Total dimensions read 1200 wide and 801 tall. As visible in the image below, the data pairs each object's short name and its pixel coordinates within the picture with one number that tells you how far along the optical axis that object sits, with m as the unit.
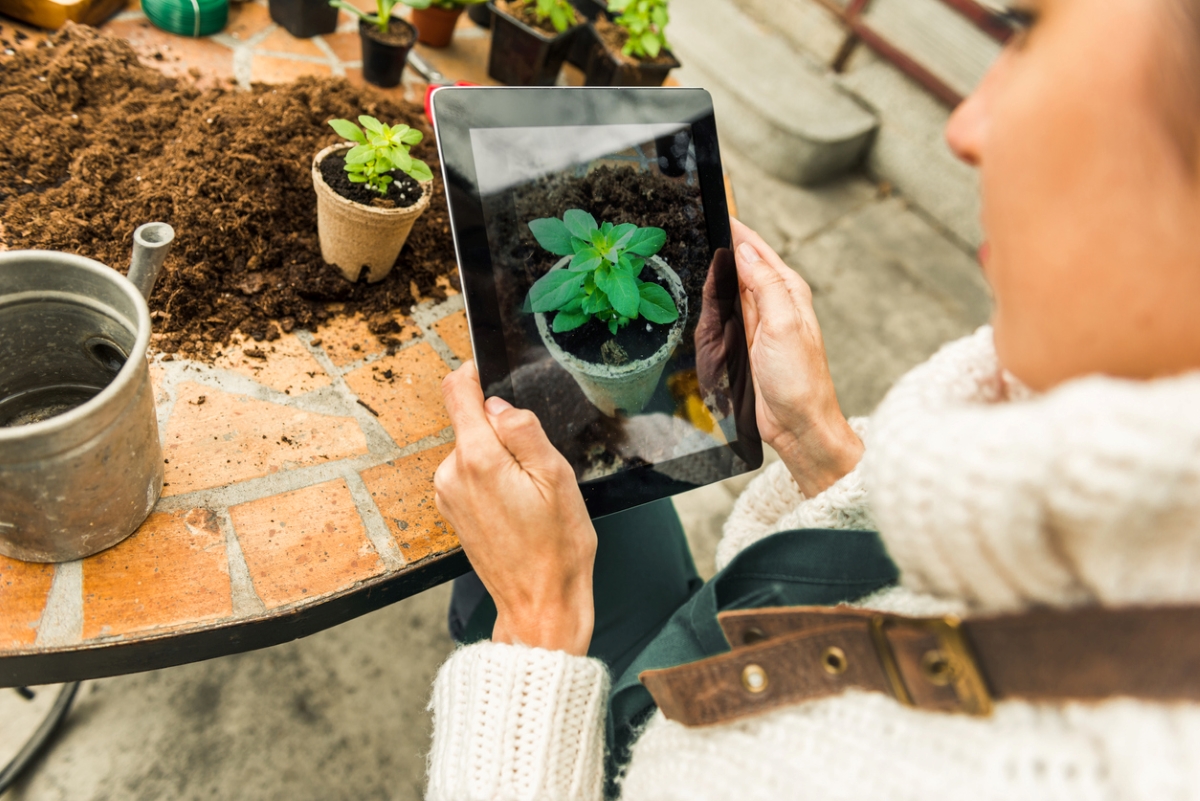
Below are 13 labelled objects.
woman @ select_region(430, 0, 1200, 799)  0.39
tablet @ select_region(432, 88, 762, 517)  0.77
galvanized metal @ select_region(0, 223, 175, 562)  0.53
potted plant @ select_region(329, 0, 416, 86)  1.15
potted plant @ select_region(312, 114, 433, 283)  0.82
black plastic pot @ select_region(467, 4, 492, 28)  1.49
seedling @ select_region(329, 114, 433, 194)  0.81
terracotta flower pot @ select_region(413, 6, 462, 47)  1.33
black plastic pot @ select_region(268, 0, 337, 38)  1.16
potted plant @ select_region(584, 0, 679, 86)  1.36
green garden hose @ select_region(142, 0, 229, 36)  1.07
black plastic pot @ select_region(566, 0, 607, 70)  1.45
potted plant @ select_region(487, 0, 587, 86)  1.30
